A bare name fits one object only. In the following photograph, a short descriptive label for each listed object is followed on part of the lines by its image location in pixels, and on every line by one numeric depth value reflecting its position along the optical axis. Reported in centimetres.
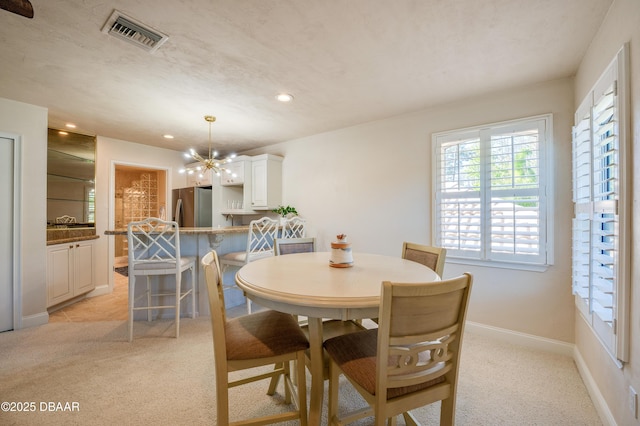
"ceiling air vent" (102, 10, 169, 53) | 162
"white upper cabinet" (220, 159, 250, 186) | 453
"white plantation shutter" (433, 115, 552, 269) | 238
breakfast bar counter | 297
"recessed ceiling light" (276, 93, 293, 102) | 266
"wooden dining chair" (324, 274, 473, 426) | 94
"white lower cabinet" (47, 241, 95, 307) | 321
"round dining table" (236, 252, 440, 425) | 114
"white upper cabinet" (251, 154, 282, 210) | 427
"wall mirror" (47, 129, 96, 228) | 366
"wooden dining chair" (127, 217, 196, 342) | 252
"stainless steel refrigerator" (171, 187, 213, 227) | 472
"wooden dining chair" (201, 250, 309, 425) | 124
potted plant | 417
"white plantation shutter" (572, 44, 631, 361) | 135
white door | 273
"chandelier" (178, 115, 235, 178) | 323
